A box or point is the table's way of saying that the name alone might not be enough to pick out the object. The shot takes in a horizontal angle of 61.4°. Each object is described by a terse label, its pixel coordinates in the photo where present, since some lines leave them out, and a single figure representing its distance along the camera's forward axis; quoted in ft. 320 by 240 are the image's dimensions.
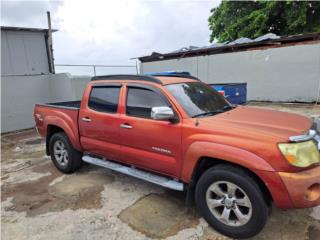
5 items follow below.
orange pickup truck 8.43
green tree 54.34
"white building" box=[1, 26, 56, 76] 34.06
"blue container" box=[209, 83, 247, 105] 26.10
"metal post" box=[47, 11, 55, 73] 37.19
